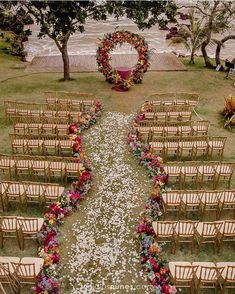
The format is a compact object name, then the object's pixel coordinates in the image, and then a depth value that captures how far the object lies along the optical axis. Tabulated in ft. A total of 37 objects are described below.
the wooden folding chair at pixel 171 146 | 53.11
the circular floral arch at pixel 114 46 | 78.79
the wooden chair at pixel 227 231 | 37.70
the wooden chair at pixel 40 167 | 47.59
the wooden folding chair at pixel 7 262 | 32.76
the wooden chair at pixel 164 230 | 37.83
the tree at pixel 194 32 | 94.43
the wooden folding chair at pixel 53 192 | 43.09
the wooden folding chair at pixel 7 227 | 37.88
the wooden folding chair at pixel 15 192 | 42.83
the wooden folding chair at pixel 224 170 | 47.85
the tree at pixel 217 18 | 87.81
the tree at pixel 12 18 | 75.56
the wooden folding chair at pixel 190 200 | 41.88
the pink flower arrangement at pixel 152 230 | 34.65
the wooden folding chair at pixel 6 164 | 48.49
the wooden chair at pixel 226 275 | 32.86
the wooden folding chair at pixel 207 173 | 47.70
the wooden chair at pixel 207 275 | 32.53
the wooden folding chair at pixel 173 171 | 47.75
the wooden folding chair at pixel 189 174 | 47.73
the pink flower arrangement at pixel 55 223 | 33.96
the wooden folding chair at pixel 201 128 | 58.59
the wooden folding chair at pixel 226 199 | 42.14
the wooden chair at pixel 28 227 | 37.88
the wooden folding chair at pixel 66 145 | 53.42
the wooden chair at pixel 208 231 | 37.55
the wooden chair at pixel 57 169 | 47.50
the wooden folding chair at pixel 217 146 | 54.13
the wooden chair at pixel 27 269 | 32.81
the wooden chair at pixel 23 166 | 48.26
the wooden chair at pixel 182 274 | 32.81
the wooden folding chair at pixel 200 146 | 53.78
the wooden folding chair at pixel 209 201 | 42.05
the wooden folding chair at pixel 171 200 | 41.88
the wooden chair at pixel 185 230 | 37.47
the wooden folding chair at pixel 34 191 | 42.83
